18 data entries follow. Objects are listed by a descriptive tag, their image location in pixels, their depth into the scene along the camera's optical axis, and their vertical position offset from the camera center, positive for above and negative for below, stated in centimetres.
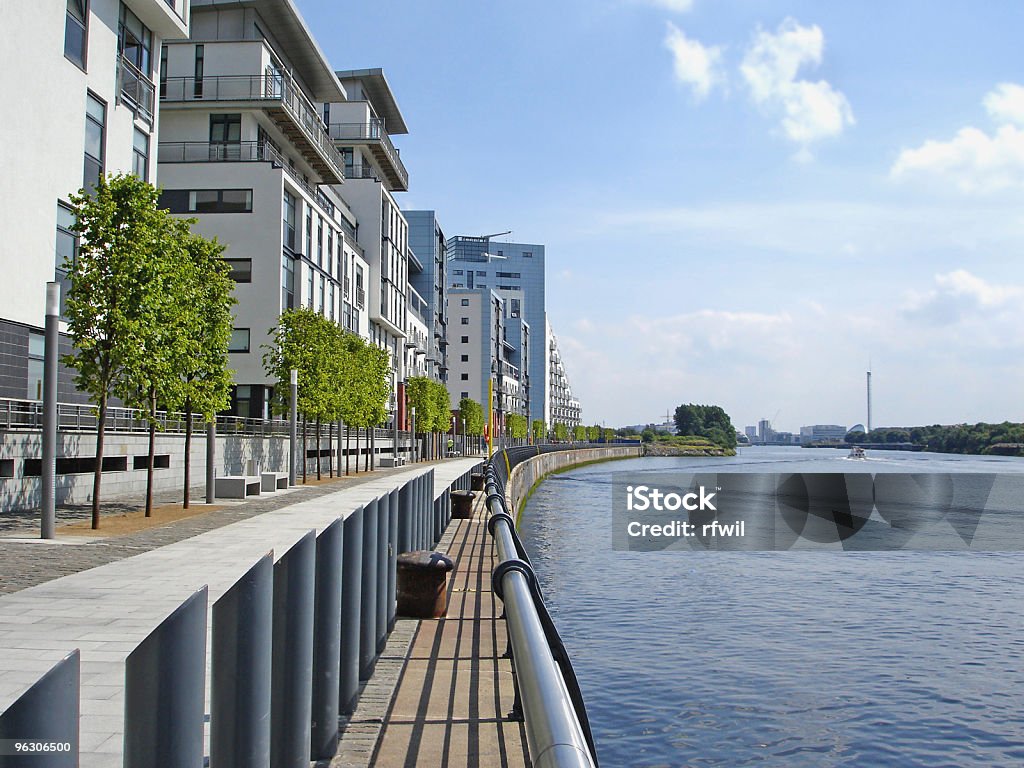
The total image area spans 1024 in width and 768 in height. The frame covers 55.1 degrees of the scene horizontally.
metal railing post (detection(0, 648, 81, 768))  192 -58
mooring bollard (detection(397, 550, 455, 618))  877 -138
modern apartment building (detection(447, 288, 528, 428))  12781 +1099
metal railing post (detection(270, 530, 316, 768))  414 -98
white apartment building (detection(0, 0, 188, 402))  2250 +724
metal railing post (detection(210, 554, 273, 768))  336 -83
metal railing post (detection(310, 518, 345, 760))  492 -111
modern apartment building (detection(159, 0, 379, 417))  4200 +1181
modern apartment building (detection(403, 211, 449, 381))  9206 +1554
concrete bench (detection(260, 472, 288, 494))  2865 -158
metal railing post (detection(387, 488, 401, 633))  861 -111
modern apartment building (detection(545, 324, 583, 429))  18575 +988
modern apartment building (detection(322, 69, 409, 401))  6253 +1720
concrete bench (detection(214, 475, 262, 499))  2588 -158
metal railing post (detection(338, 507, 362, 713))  586 -114
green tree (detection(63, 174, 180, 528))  1841 +265
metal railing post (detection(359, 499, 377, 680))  670 -120
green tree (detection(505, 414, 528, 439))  13200 +68
